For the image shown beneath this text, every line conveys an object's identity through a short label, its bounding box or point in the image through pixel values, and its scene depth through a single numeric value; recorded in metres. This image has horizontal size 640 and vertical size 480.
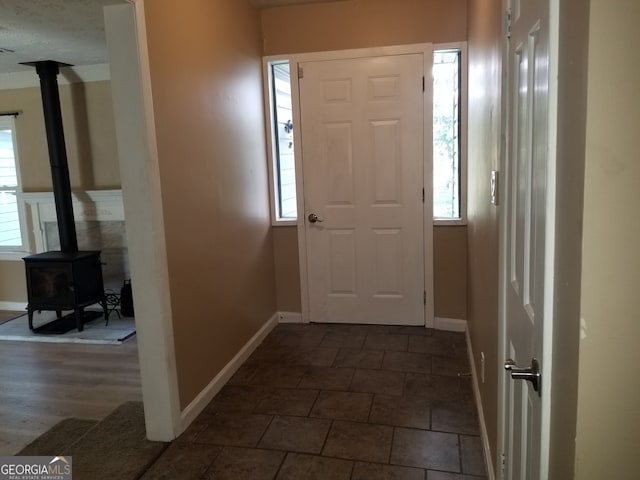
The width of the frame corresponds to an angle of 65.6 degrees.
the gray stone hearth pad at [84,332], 4.06
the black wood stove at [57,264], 4.25
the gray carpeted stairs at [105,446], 2.25
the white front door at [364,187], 3.72
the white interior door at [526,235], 0.95
